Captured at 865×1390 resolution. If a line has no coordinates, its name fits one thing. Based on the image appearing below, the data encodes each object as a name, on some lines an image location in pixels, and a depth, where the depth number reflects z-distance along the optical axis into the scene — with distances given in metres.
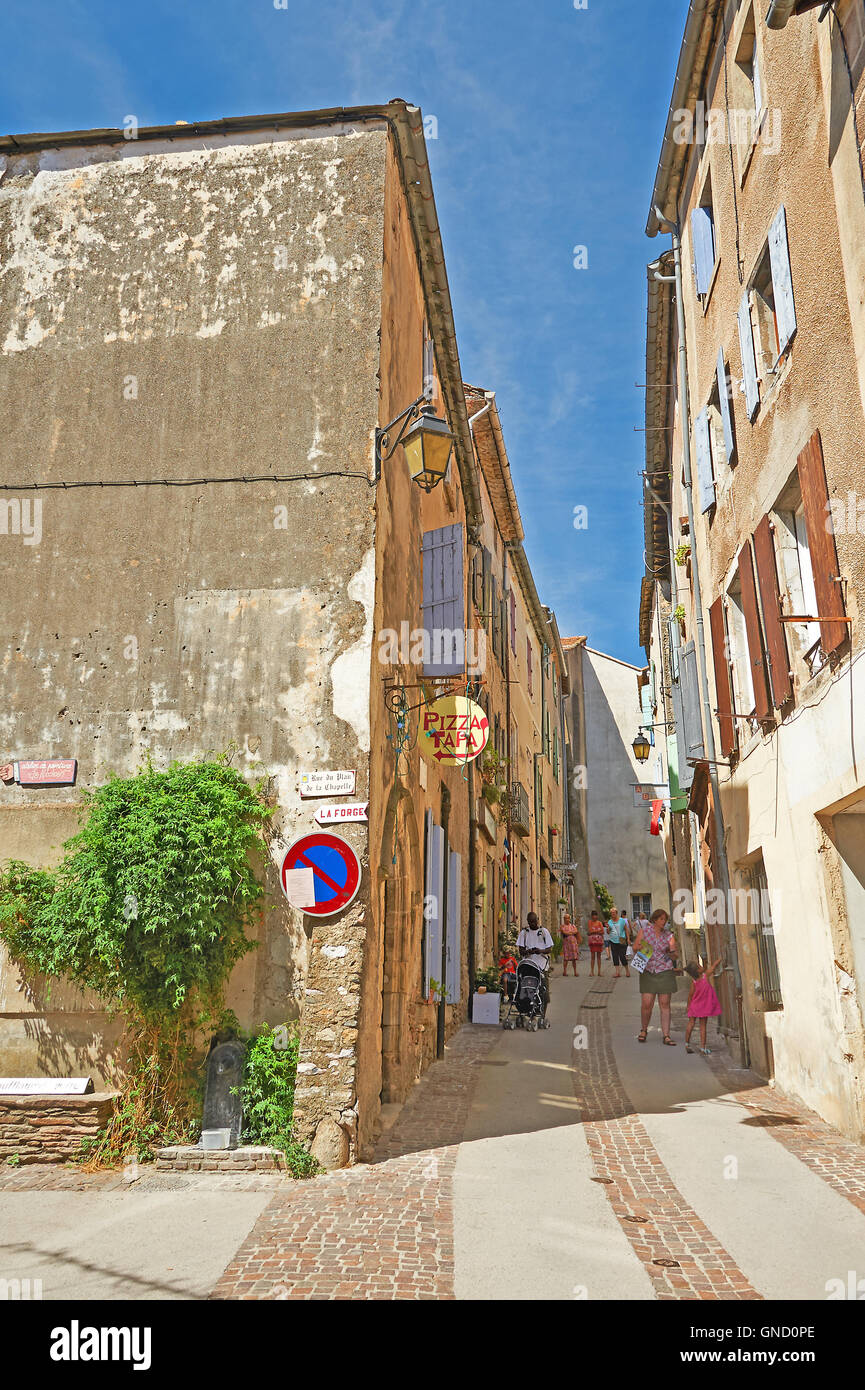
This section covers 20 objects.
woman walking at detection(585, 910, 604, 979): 22.56
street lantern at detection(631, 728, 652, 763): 20.75
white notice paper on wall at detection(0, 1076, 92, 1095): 7.50
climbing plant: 7.34
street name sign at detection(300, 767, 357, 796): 7.89
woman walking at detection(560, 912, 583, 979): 24.30
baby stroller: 13.88
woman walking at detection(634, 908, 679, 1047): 12.19
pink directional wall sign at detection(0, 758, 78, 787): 8.34
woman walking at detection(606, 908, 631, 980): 22.94
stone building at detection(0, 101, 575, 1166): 7.93
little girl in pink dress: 11.74
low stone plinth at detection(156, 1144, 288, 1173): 7.10
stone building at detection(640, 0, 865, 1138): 7.61
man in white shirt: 14.68
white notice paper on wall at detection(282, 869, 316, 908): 7.59
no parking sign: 7.57
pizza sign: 10.32
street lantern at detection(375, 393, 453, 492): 8.21
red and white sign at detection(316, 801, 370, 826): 7.79
